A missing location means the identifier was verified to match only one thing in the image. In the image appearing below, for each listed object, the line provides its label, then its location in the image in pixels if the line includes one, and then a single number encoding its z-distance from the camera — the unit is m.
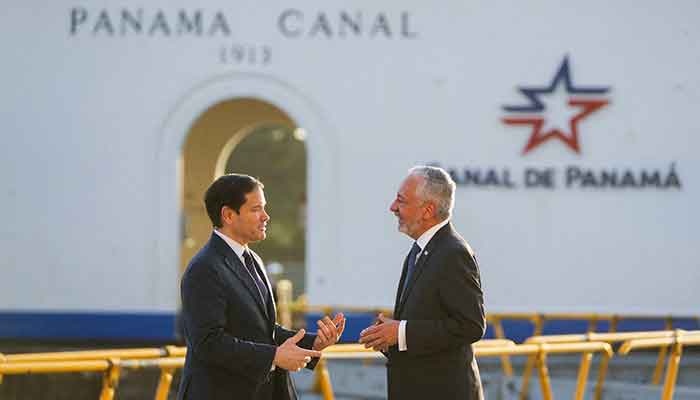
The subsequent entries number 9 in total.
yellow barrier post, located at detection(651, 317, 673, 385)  20.92
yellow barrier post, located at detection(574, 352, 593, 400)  16.67
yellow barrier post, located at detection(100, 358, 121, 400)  13.45
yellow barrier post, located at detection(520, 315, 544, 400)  21.55
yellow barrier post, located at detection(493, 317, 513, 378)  23.30
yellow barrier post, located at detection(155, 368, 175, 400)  14.42
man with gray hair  10.70
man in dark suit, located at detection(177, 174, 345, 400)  10.19
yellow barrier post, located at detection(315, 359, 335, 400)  15.49
